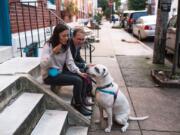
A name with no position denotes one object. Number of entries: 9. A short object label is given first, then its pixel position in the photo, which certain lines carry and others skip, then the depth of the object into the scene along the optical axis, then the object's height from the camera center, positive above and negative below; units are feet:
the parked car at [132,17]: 74.50 -2.19
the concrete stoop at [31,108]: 10.02 -3.77
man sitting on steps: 14.29 -2.07
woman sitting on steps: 12.69 -2.67
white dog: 12.03 -3.89
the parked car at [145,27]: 47.89 -3.18
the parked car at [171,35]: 28.32 -2.73
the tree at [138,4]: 142.39 +2.35
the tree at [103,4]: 239.38 +4.18
